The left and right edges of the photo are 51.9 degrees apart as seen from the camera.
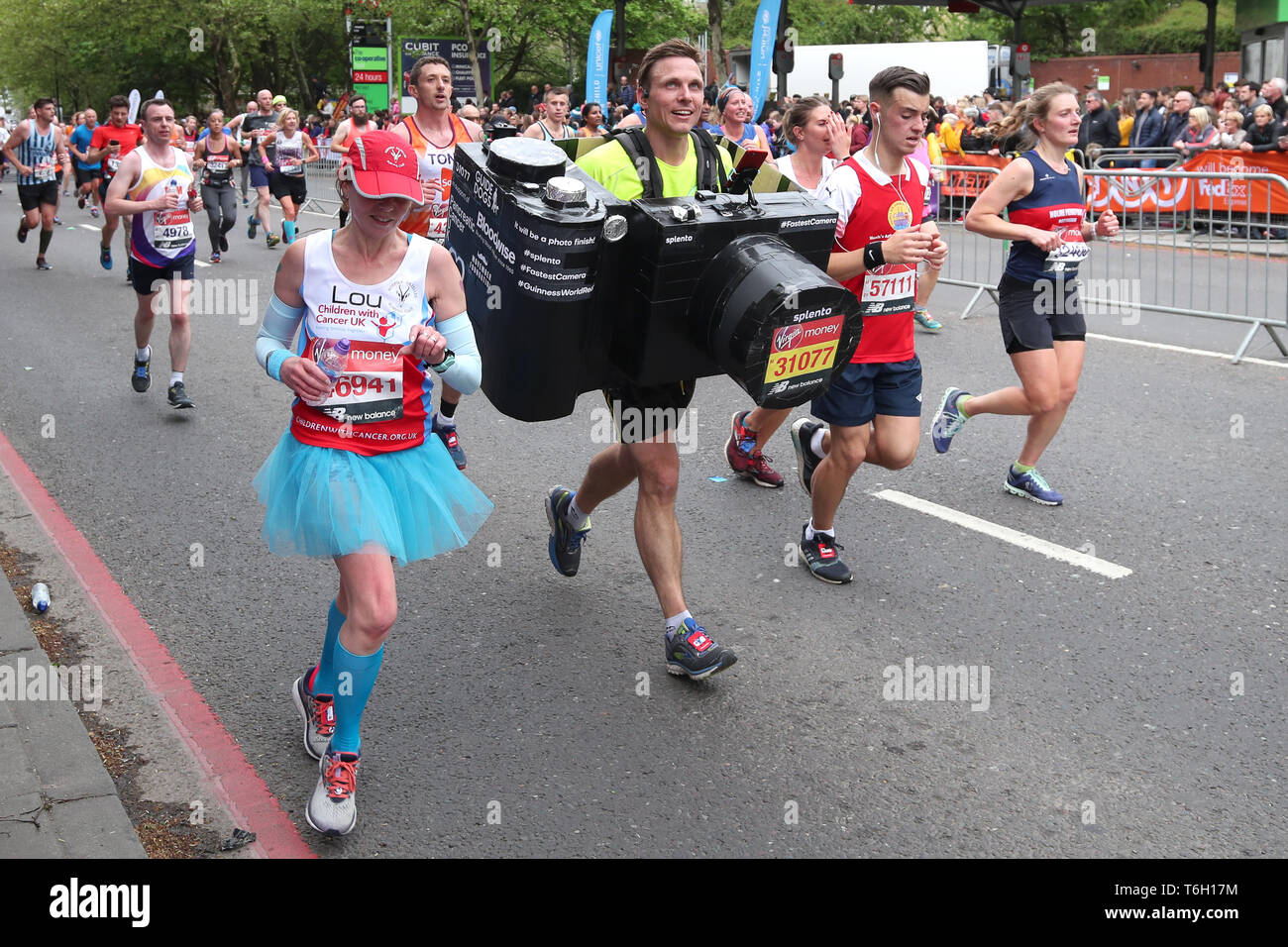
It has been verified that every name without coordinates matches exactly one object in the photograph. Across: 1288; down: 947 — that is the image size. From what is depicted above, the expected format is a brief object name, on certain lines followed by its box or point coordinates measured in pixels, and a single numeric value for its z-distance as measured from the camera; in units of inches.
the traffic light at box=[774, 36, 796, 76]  916.6
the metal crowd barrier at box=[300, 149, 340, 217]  904.3
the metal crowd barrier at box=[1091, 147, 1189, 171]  677.3
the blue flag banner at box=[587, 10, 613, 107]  1095.0
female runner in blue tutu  140.9
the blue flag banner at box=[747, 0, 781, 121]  955.3
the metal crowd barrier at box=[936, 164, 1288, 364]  414.0
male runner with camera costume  169.9
